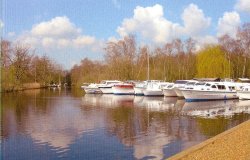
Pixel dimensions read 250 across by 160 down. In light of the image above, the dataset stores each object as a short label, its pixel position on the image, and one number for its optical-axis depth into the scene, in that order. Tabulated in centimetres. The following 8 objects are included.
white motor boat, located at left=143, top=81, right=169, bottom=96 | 3673
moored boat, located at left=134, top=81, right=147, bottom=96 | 3824
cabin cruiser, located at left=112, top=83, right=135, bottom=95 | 3996
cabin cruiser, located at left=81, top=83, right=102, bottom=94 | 4402
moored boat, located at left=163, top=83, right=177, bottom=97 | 3502
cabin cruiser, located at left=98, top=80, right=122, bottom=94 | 4215
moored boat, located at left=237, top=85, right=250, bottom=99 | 3128
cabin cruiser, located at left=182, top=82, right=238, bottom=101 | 3017
